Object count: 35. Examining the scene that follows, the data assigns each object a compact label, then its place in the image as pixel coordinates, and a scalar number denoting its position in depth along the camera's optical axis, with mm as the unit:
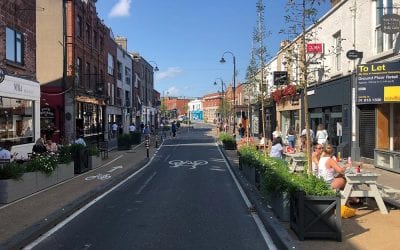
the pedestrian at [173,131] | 56325
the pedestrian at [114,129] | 48562
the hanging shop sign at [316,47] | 25117
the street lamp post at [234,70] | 44516
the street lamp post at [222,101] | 71188
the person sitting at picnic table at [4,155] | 15741
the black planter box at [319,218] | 8062
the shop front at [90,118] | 36375
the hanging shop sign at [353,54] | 21922
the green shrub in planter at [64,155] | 17719
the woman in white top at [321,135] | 23469
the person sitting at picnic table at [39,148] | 18750
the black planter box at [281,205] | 9666
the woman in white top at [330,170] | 11281
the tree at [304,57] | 10617
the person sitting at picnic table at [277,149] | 17984
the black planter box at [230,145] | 33562
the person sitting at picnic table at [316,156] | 14643
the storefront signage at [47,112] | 33094
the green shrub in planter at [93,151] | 21978
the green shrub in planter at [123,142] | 35719
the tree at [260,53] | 21555
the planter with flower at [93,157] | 21719
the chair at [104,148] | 27602
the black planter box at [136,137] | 39250
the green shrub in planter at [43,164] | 14851
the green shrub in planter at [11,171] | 12922
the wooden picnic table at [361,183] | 10773
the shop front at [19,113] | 21875
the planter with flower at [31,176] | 12734
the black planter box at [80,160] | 19797
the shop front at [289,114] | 35188
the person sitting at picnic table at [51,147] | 19622
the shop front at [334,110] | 23797
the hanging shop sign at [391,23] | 17844
